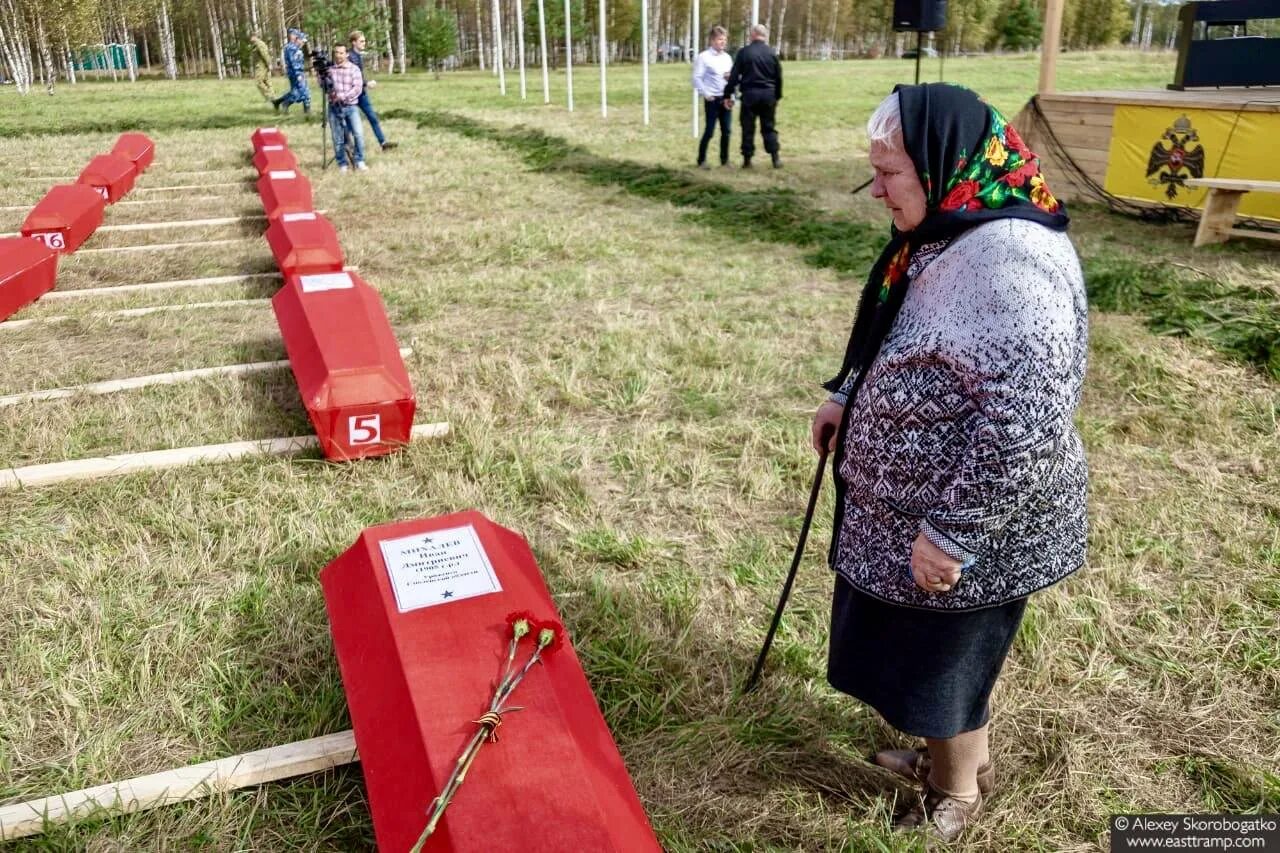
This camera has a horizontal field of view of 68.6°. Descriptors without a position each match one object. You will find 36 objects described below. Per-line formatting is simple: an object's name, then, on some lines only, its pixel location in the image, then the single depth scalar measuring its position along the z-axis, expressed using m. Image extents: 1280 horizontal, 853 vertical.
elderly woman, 1.60
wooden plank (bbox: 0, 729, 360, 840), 2.14
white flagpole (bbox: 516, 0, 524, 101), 19.75
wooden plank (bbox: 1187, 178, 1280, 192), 7.43
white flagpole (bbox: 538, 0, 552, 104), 17.85
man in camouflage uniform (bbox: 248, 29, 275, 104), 22.05
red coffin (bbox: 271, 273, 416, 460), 3.83
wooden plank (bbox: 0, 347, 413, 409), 4.54
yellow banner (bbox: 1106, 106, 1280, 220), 8.22
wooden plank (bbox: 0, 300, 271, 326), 5.75
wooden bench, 7.95
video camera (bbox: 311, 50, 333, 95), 11.70
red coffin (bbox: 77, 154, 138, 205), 9.37
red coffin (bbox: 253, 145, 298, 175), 9.16
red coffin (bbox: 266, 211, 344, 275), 5.75
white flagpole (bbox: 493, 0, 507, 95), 23.50
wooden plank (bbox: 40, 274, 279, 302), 6.34
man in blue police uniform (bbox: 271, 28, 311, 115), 19.03
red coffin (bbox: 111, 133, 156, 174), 11.11
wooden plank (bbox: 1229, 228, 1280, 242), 7.62
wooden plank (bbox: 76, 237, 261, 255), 7.61
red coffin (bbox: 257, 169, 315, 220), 7.48
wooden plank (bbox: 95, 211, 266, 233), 8.44
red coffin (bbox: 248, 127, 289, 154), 11.16
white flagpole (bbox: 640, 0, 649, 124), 14.59
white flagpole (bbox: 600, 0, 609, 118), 16.95
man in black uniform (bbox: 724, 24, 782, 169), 11.80
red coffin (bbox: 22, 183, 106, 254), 7.24
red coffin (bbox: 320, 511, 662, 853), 1.72
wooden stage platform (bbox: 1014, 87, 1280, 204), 8.69
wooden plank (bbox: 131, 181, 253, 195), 10.62
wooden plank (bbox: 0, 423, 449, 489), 3.74
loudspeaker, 9.47
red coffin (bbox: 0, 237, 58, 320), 5.85
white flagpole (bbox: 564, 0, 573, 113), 17.97
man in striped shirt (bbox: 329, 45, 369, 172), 11.58
